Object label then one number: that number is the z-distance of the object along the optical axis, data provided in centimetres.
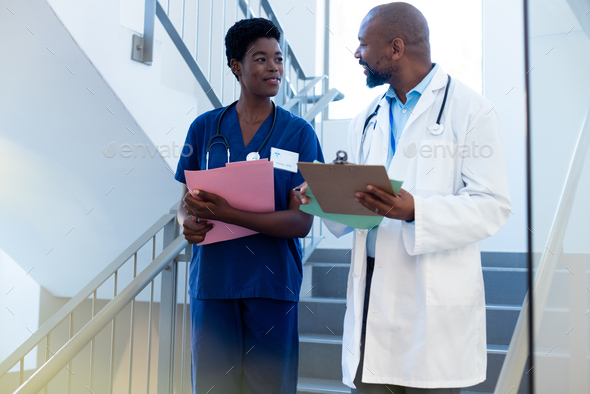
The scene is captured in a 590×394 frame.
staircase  186
